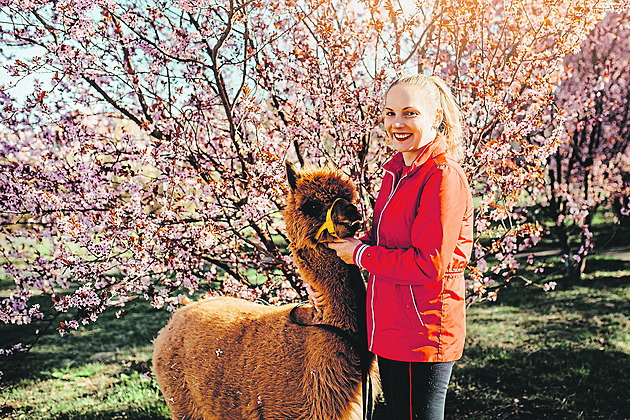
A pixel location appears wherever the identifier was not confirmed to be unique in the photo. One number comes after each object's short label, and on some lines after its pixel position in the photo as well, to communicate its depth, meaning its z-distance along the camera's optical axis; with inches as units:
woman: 67.6
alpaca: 82.0
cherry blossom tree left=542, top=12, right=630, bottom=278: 336.5
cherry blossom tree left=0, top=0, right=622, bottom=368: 138.1
